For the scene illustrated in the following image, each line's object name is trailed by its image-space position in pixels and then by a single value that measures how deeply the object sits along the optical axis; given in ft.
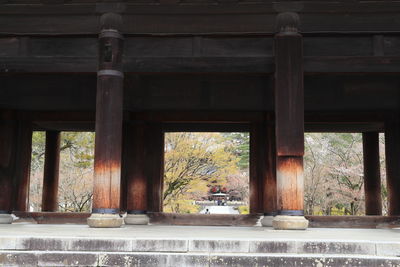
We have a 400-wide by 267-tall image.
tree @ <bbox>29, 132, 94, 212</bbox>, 66.18
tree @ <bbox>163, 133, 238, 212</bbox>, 63.82
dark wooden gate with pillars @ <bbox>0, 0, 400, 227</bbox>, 26.30
